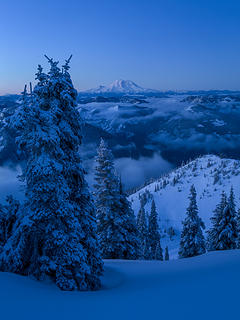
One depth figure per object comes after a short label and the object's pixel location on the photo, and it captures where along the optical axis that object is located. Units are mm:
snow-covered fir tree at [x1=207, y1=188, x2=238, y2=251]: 23812
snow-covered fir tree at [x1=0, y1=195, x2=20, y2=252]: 8461
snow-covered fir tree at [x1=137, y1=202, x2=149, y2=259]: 39156
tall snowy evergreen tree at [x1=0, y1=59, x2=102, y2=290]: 7438
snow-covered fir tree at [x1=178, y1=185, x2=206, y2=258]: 28503
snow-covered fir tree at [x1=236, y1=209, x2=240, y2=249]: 24225
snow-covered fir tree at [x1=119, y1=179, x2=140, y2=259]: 18734
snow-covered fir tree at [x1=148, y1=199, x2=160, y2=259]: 42000
